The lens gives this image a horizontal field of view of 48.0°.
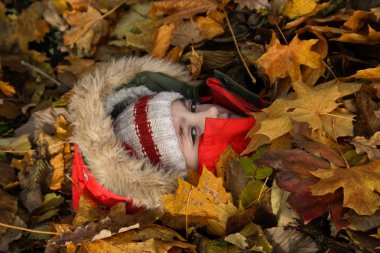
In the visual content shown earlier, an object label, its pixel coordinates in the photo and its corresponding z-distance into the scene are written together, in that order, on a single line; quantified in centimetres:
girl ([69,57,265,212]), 179
